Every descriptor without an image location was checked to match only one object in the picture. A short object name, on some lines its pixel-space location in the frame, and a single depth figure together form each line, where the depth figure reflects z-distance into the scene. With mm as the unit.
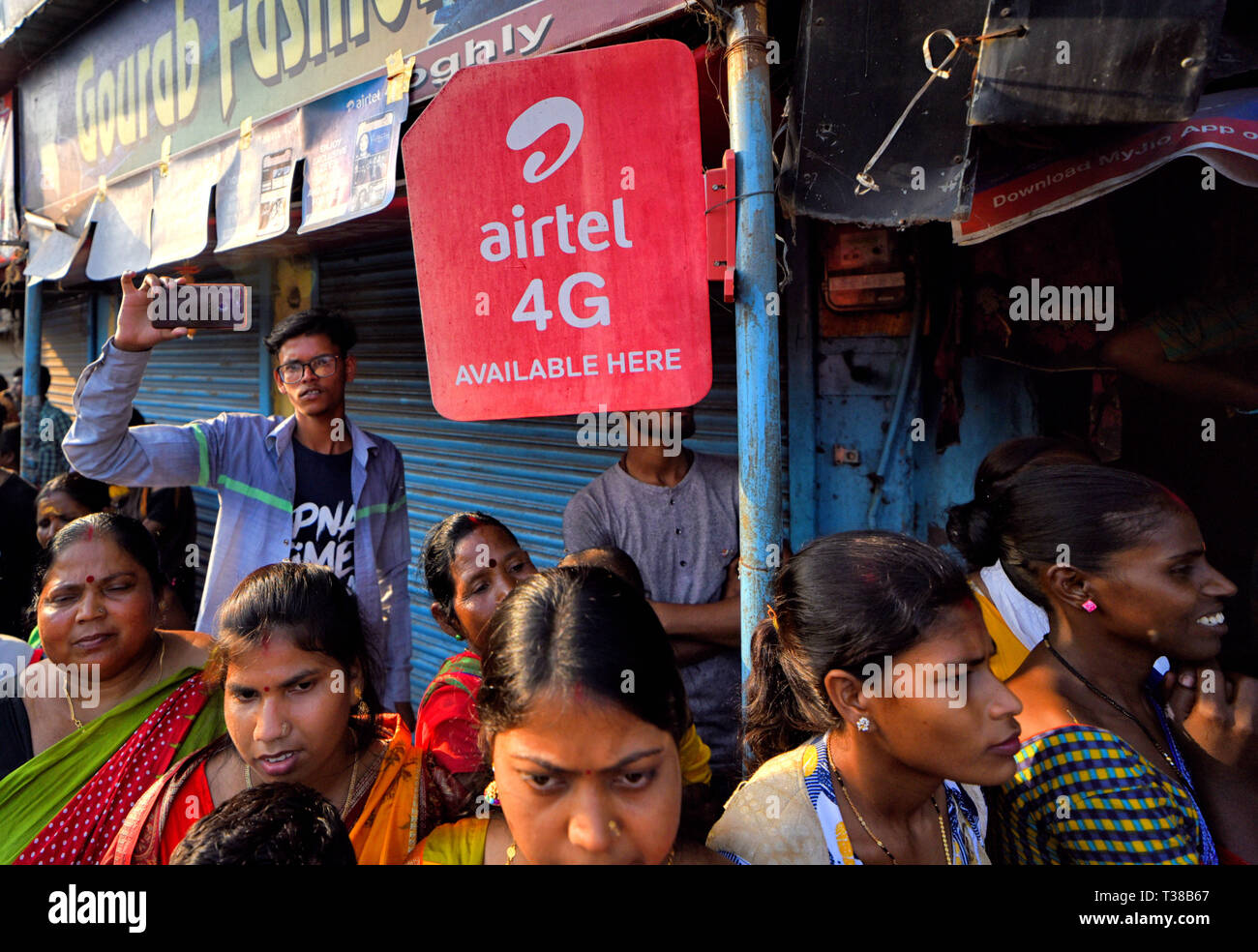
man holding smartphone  2744
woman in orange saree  1624
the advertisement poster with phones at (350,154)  2850
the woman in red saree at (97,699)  1895
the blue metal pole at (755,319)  1697
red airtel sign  1744
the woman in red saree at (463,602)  1946
